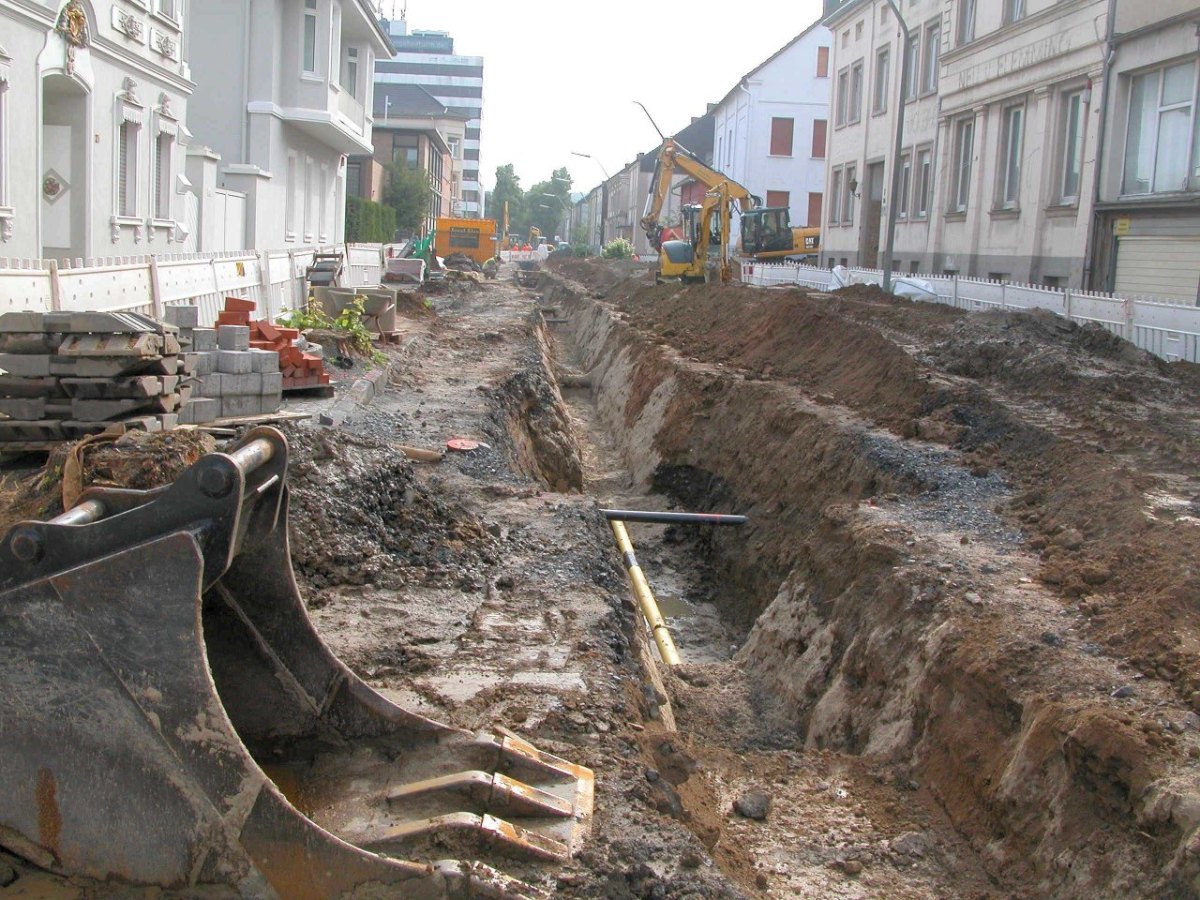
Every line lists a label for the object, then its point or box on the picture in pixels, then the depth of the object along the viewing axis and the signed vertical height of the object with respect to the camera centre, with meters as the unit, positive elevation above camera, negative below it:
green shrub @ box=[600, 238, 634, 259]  63.16 +2.50
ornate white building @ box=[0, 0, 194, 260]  13.42 +1.95
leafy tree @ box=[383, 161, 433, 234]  54.03 +4.26
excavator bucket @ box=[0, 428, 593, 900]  3.13 -1.27
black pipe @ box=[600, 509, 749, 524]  10.17 -1.98
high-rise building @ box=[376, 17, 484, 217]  122.38 +23.04
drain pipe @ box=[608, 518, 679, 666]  8.71 -2.54
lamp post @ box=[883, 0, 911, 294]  23.03 +2.42
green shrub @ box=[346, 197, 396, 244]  41.81 +2.27
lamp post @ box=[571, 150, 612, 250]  105.44 +8.69
